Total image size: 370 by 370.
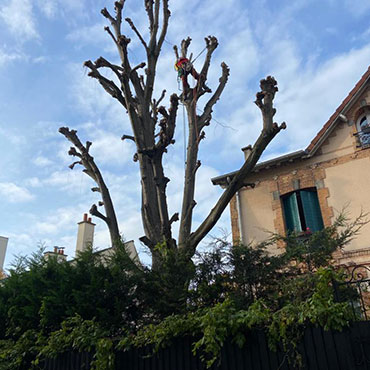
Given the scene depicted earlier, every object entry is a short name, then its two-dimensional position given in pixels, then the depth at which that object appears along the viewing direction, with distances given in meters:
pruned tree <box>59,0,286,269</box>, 8.13
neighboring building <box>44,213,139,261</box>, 18.38
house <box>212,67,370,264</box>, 10.59
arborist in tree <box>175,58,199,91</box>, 10.18
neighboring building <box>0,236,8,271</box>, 26.37
